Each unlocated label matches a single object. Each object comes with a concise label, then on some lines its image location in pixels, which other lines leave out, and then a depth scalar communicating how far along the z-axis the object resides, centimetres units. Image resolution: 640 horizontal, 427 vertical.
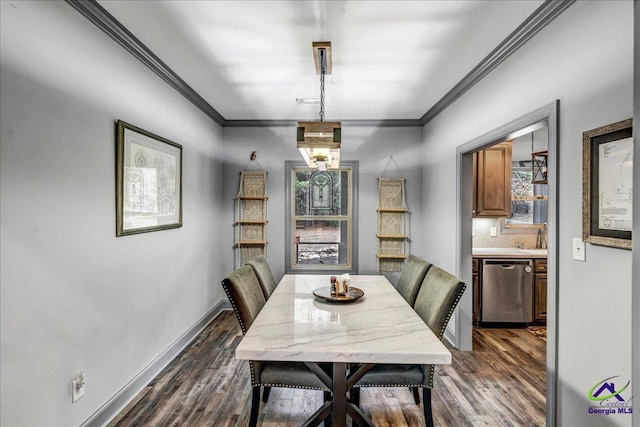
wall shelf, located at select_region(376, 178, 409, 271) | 414
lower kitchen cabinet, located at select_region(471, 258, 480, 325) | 351
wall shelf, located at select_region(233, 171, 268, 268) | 414
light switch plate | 159
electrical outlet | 171
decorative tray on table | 209
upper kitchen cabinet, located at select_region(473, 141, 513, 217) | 364
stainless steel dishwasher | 349
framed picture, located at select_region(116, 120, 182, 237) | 209
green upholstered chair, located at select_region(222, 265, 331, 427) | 174
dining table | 140
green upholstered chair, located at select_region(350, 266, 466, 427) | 175
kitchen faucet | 408
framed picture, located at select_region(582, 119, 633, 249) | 136
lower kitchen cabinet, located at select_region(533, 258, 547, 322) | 352
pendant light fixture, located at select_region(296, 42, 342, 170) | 182
